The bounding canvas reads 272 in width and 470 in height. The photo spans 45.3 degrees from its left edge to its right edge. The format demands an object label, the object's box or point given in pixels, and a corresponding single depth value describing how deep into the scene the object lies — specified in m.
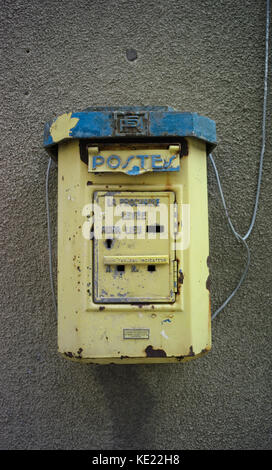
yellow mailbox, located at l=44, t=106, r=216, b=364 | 0.79
